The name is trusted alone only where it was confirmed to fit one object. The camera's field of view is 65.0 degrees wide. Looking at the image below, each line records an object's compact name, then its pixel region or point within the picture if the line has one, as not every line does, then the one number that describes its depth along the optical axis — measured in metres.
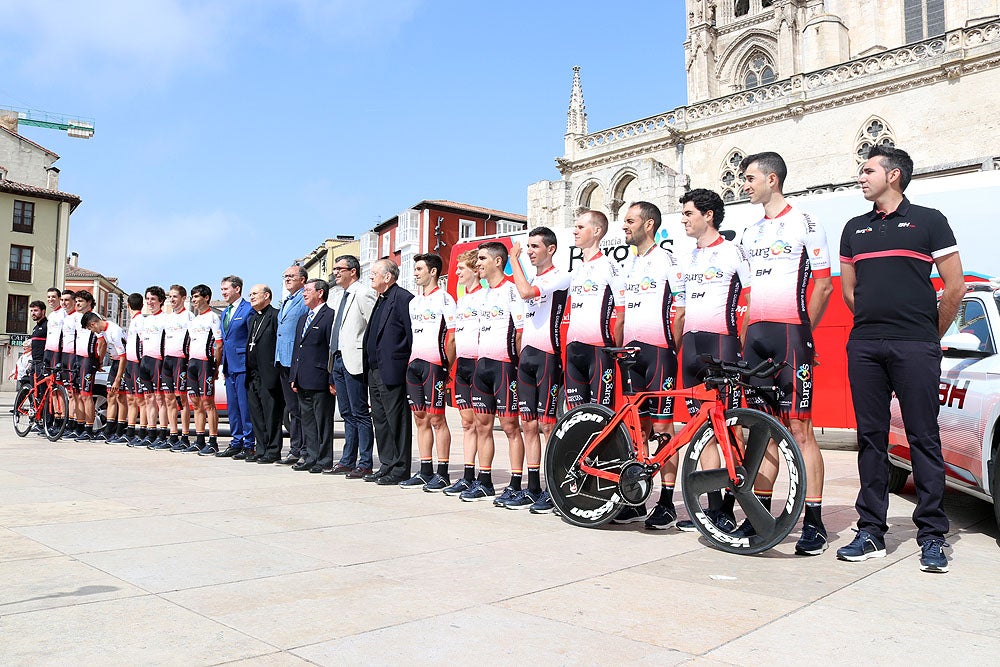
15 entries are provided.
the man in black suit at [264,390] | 9.79
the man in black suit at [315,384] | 8.95
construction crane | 103.38
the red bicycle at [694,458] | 4.72
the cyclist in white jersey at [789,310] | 4.98
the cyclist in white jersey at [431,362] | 7.47
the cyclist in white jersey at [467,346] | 7.02
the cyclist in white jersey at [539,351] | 6.40
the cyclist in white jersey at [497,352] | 6.71
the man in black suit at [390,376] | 7.98
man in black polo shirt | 4.62
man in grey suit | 8.48
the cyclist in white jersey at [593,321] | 6.08
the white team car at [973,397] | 5.00
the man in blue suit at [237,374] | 10.11
